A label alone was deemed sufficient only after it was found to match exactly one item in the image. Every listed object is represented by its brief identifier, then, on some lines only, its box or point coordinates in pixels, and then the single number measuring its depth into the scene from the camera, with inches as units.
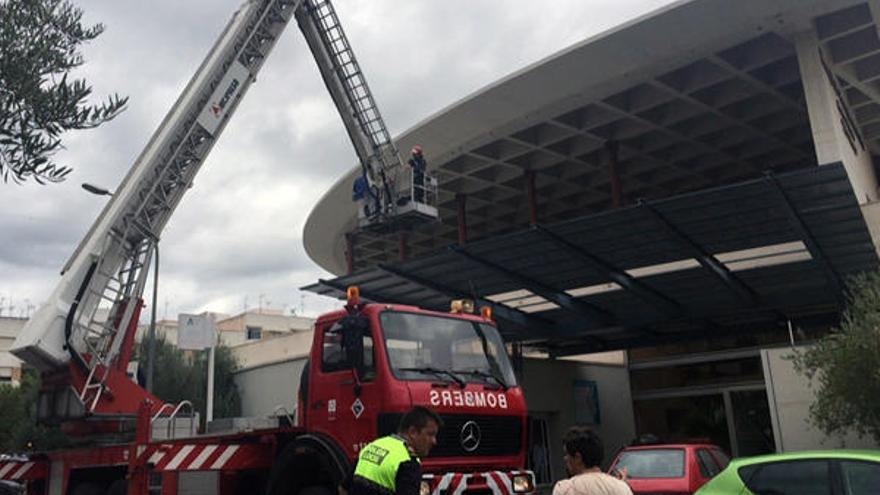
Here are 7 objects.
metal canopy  518.0
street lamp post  615.0
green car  242.8
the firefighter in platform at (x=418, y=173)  629.3
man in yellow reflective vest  165.5
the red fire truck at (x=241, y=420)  295.1
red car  424.5
